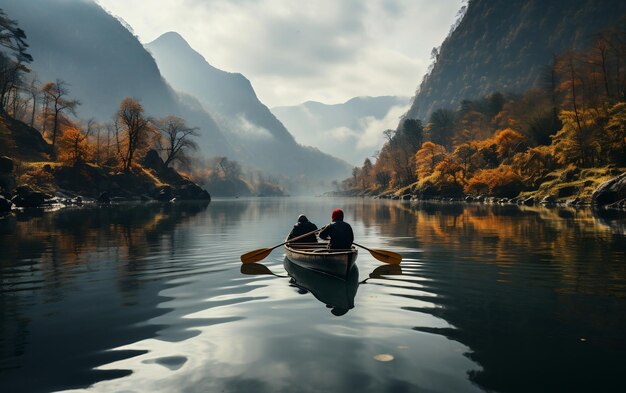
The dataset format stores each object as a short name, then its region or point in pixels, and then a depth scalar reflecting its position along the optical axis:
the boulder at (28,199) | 54.17
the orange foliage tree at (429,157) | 109.00
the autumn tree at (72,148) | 77.50
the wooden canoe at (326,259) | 11.61
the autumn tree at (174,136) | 100.50
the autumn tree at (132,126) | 85.81
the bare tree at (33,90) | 85.75
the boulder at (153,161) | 101.88
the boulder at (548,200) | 60.54
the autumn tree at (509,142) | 86.12
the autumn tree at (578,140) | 59.50
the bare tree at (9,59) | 72.56
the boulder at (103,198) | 75.25
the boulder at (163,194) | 90.95
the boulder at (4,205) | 42.03
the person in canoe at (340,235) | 13.35
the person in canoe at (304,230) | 16.84
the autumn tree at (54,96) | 84.06
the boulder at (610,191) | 45.09
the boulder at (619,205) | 43.91
